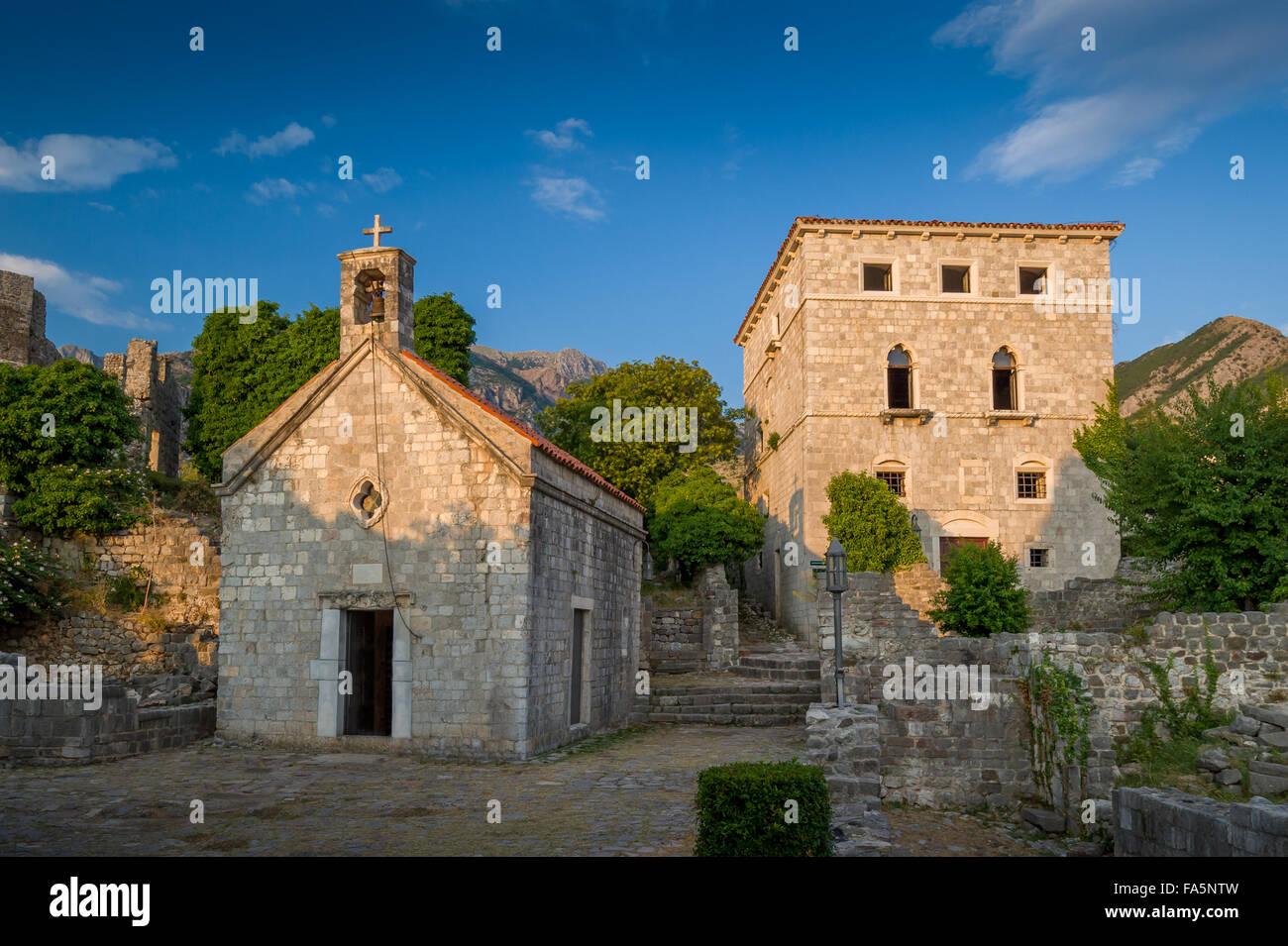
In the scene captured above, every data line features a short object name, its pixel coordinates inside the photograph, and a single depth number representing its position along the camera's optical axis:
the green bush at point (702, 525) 28.55
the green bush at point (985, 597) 19.97
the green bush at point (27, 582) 21.09
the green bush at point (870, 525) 26.41
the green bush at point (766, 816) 7.12
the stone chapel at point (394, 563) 14.25
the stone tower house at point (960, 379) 28.92
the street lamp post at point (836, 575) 15.48
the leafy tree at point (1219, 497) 16.69
